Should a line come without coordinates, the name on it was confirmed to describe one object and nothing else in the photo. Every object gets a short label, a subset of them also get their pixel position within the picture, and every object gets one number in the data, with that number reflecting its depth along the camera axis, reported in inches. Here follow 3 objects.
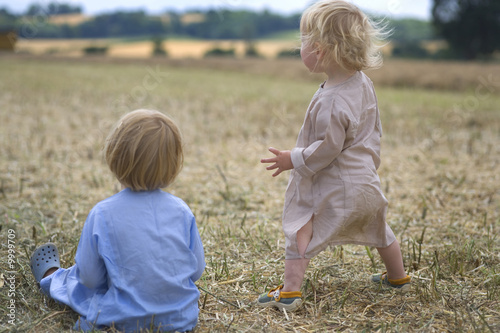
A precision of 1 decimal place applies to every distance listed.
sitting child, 89.7
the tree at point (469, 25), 1705.2
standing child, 100.1
